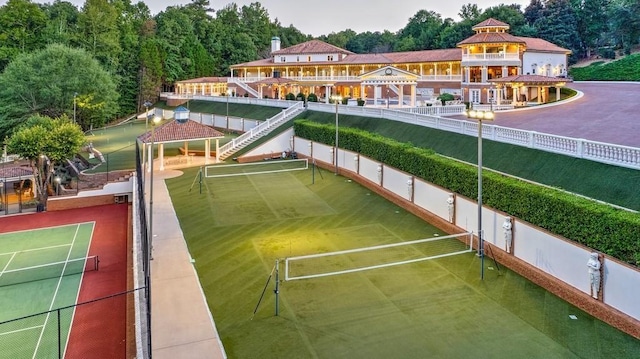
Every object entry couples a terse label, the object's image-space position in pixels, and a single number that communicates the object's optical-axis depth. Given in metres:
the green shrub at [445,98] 46.53
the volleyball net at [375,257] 17.41
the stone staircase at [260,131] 41.88
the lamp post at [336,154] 32.06
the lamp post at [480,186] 16.91
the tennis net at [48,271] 19.45
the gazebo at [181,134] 36.47
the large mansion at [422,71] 48.69
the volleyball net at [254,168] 35.41
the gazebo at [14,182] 35.88
